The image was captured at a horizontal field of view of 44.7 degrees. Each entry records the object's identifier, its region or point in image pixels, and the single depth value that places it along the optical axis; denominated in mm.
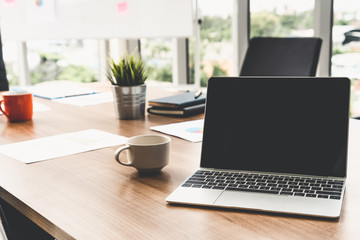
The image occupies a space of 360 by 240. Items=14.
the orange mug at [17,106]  1508
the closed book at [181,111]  1508
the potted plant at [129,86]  1447
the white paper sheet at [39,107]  1729
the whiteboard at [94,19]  3410
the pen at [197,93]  1625
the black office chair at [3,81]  2549
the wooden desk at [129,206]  639
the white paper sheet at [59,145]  1089
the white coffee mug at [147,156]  898
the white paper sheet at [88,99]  1847
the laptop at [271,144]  754
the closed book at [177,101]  1516
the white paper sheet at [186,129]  1216
